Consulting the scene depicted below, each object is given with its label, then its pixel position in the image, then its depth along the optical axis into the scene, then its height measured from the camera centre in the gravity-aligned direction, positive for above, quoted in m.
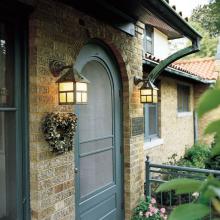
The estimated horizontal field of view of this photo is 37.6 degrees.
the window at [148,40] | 10.27 +2.36
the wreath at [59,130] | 3.03 -0.17
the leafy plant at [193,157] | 8.70 -1.37
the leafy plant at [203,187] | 0.46 -0.13
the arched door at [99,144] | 3.84 -0.41
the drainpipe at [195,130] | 11.78 -0.70
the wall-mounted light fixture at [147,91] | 4.65 +0.30
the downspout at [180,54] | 4.70 +0.83
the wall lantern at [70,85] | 3.07 +0.26
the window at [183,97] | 10.68 +0.47
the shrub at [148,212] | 4.46 -1.41
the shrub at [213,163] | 6.36 -1.06
